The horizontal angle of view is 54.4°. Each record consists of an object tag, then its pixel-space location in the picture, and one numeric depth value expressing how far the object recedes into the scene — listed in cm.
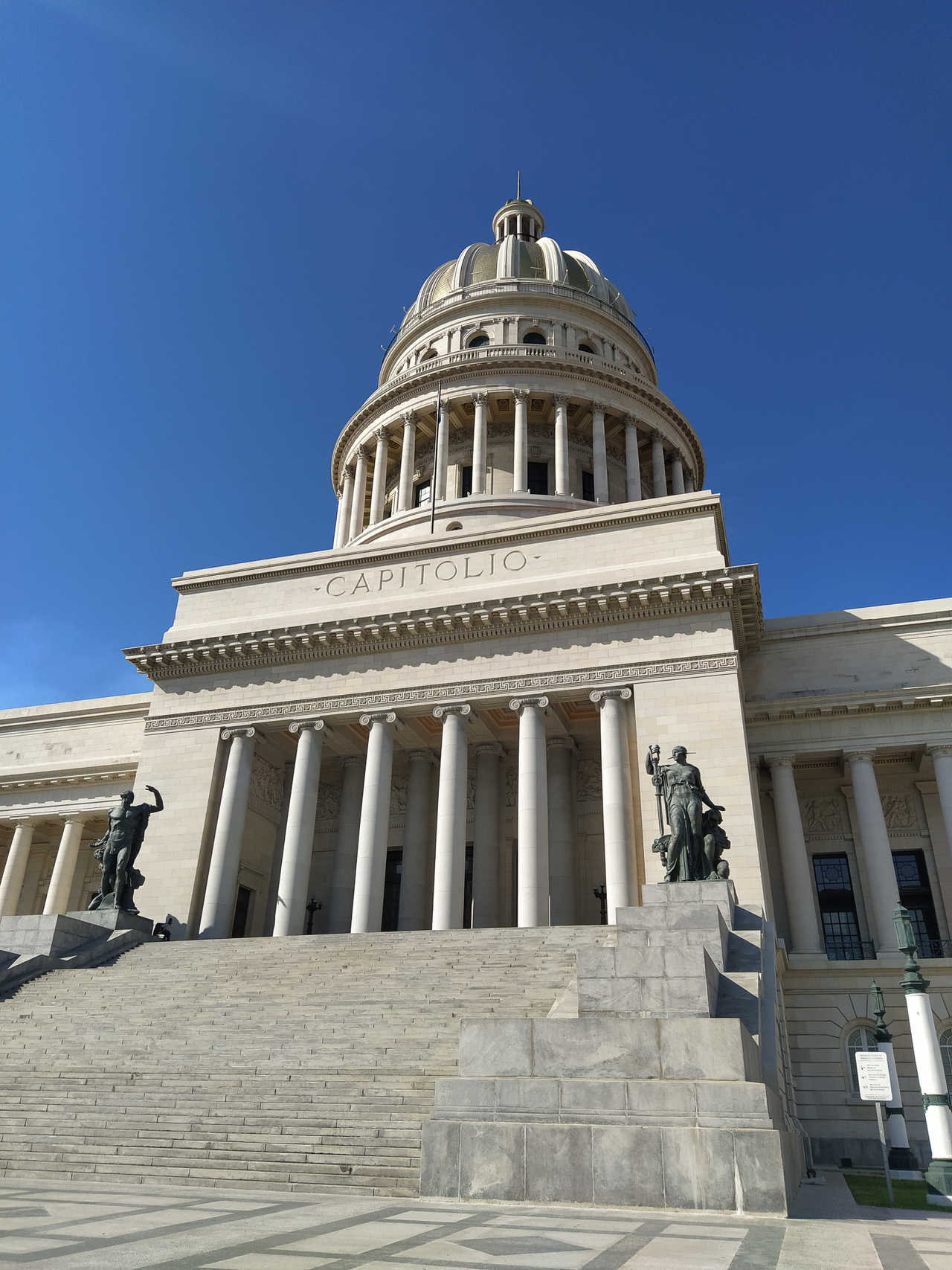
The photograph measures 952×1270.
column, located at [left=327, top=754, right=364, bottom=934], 2956
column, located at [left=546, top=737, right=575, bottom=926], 2825
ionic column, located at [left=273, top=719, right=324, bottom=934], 2720
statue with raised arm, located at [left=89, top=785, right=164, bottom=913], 2511
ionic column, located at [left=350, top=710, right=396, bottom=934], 2638
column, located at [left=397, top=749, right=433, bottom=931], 2914
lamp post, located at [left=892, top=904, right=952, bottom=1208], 1191
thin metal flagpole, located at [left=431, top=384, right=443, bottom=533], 4002
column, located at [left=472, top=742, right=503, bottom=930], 2909
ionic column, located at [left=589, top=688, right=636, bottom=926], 2470
